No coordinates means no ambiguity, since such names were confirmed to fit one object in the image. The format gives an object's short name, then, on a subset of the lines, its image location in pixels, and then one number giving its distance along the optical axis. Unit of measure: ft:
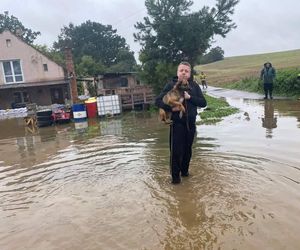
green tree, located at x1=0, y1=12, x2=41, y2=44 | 173.69
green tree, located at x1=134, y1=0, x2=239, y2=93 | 53.51
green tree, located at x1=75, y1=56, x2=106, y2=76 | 120.23
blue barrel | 45.12
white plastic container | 47.88
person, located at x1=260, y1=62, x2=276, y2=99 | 38.87
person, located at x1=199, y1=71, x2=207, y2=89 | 72.99
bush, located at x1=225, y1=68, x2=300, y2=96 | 41.69
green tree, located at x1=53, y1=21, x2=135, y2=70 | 161.37
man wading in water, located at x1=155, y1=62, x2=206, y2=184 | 13.25
